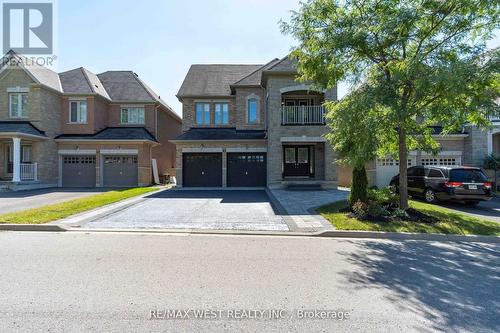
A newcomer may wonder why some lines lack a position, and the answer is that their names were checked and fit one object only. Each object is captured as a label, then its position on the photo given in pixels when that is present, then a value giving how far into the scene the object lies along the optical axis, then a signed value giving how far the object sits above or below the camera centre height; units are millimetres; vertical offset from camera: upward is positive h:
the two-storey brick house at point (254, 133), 18438 +2368
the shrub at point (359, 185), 10656 -659
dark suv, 12117 -767
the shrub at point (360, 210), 9219 -1401
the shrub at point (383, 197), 10898 -1157
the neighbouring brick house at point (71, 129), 21094 +3020
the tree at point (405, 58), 7562 +3463
